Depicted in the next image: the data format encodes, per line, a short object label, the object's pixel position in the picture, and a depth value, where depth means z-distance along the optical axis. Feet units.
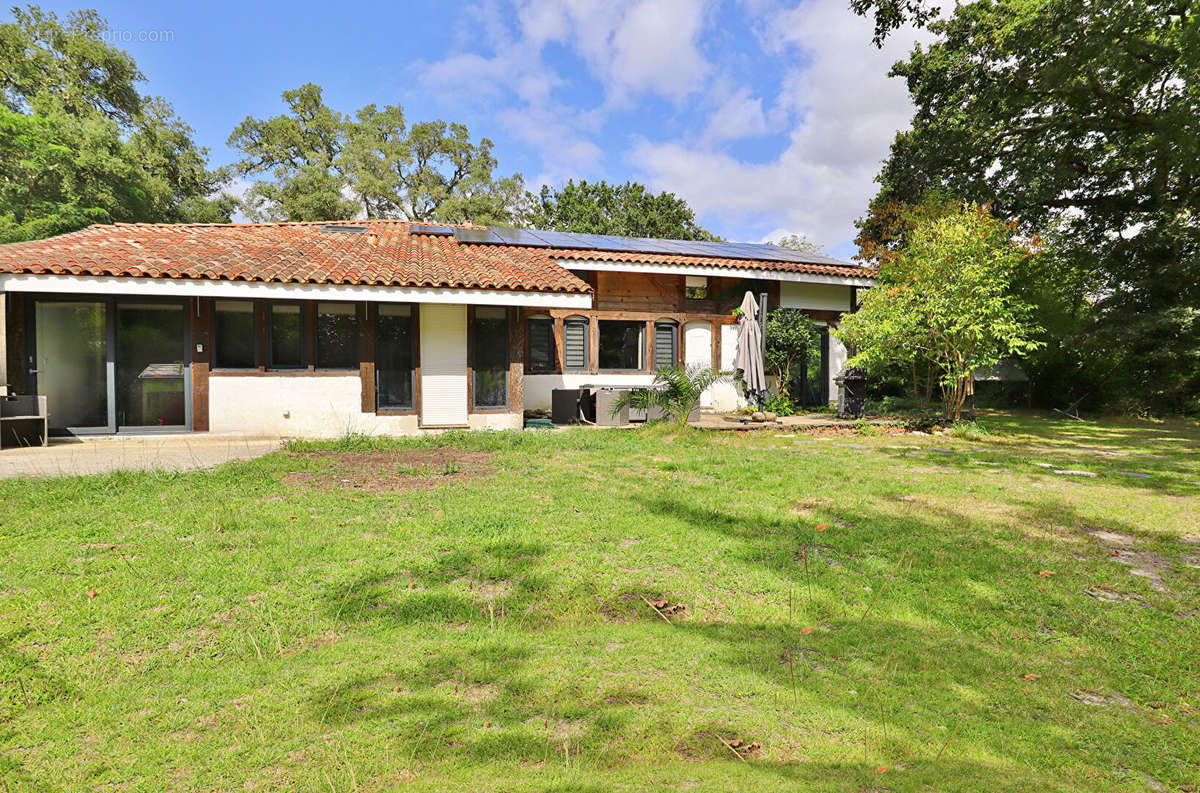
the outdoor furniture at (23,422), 28.58
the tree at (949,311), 35.47
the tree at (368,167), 102.94
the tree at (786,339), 50.26
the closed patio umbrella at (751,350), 43.88
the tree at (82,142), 68.54
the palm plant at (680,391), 37.14
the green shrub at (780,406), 49.16
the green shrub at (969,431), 35.88
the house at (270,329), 30.45
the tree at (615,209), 125.90
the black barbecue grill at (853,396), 46.16
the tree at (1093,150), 41.88
